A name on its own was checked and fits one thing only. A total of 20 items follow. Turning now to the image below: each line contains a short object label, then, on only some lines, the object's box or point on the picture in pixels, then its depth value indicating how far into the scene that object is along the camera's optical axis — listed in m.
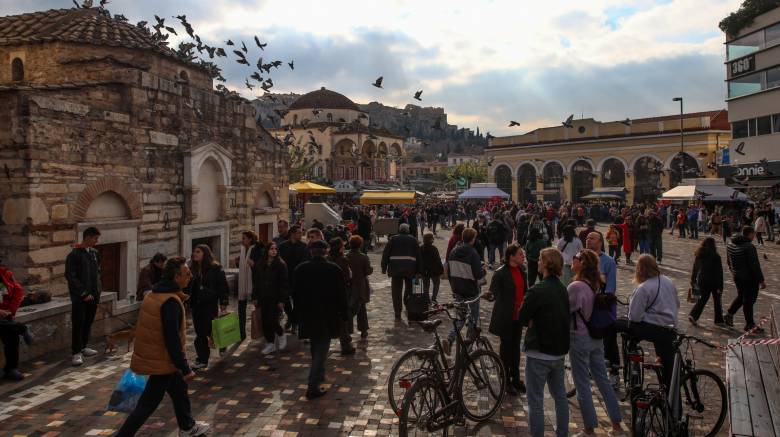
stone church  7.94
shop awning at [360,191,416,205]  26.83
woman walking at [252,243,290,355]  7.22
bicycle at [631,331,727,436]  4.25
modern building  25.94
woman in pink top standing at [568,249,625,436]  4.69
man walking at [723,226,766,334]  7.98
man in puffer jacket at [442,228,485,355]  7.39
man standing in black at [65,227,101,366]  6.71
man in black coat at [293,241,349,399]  5.88
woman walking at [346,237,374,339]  8.12
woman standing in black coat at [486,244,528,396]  5.54
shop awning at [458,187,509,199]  31.75
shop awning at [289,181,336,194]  23.65
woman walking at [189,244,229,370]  6.75
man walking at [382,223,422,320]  9.10
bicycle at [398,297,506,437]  4.50
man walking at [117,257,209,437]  4.43
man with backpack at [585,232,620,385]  4.71
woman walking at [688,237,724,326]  8.18
